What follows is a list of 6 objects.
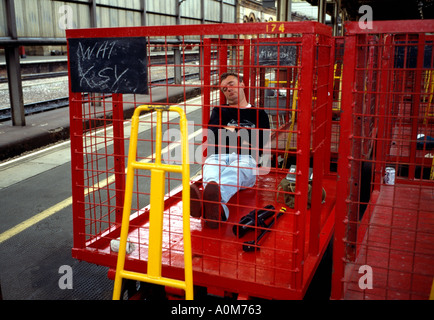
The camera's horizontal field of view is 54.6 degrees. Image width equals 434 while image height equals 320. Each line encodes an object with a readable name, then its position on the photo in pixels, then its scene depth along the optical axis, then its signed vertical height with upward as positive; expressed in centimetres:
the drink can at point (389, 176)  498 -122
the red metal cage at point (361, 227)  247 -124
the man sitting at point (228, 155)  360 -83
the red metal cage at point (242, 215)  261 -131
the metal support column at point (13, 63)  900 +20
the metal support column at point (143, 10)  1577 +228
